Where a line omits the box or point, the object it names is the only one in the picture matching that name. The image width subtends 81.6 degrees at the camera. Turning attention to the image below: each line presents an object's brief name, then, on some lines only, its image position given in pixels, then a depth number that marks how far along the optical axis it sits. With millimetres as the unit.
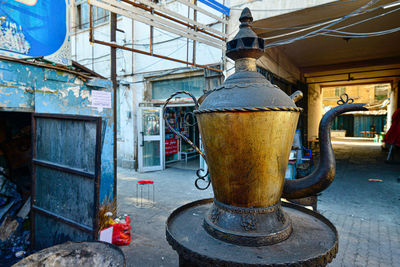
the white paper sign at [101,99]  3971
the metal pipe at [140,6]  3689
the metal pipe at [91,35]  3651
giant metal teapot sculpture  1176
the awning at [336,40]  5074
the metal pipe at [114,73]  4047
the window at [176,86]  7113
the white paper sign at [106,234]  3055
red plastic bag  3359
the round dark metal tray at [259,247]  1055
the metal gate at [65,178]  2537
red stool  4883
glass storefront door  7711
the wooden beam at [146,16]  3410
